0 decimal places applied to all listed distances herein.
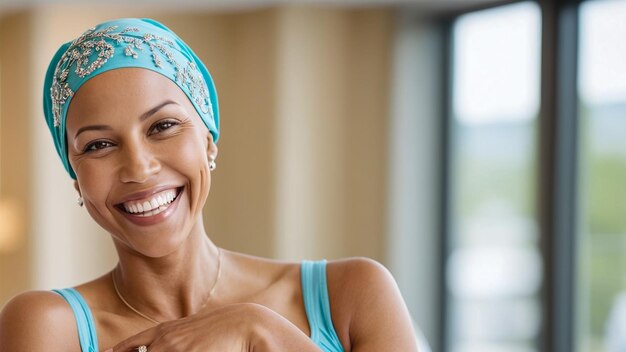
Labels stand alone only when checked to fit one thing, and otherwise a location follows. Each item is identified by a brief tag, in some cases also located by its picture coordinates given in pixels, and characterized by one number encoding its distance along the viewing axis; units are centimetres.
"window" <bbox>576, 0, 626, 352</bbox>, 804
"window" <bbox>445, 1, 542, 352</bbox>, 897
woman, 208
